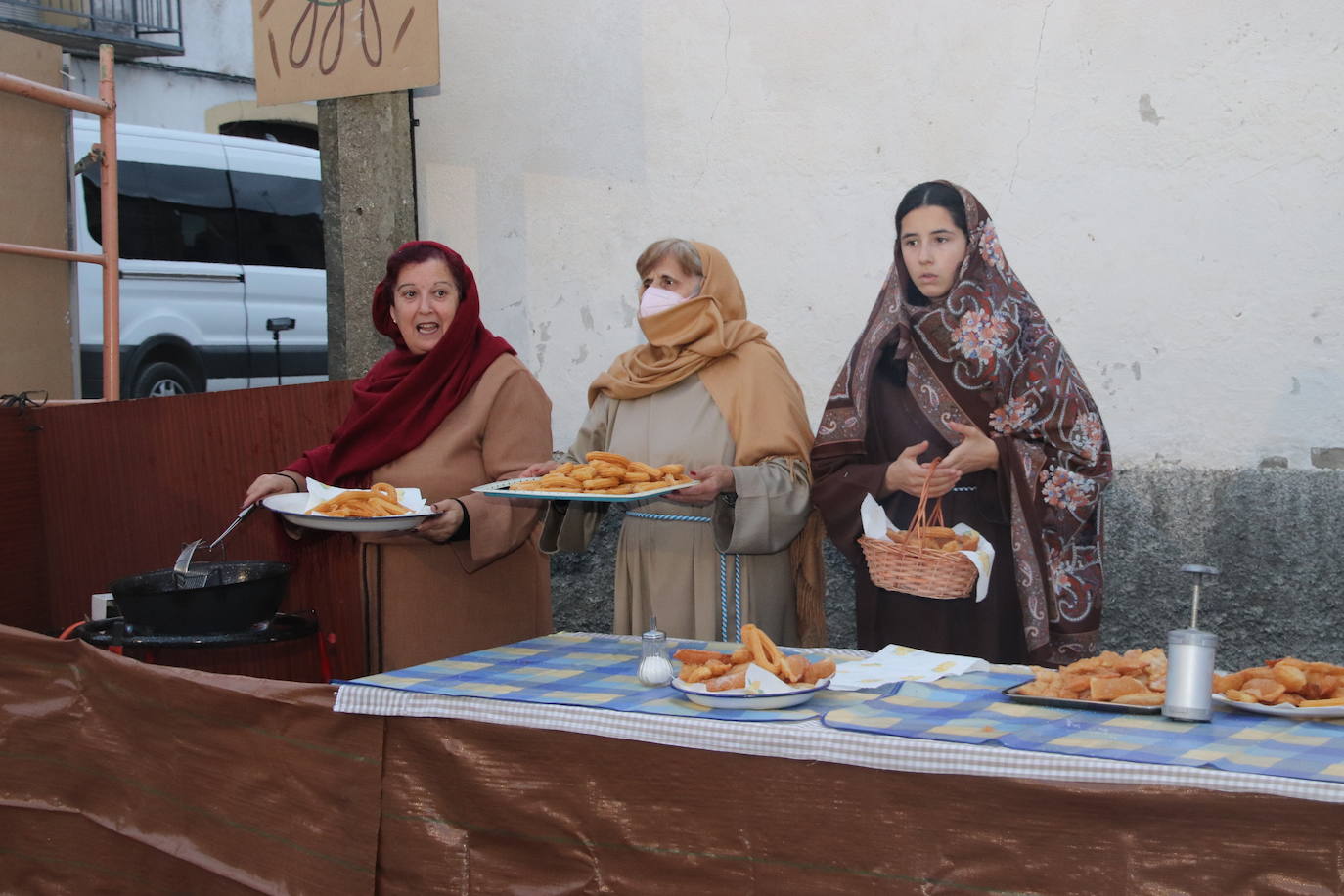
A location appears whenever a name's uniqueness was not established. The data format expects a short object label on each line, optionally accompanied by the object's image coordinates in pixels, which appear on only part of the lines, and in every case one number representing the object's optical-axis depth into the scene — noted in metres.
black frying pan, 3.25
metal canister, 2.33
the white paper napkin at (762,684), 2.52
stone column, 5.26
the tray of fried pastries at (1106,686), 2.46
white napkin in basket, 3.28
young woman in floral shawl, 3.45
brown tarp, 2.14
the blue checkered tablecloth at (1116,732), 2.15
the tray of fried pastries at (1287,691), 2.39
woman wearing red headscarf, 3.68
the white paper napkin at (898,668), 2.74
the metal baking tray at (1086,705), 2.45
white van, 9.50
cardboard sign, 4.75
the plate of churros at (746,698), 2.49
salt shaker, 2.72
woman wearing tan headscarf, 3.55
